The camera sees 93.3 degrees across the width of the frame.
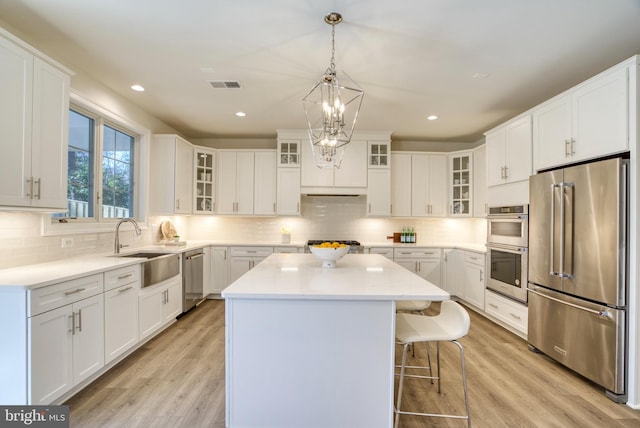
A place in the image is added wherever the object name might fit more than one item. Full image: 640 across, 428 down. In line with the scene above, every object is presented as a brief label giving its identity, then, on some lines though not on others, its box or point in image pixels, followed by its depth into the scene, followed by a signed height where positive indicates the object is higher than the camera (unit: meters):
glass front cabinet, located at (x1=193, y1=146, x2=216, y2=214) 4.70 +0.59
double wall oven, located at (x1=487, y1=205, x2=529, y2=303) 3.06 -0.36
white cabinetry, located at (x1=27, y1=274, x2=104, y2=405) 1.78 -0.79
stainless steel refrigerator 2.11 -0.41
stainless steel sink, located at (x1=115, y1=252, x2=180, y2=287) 2.93 -0.53
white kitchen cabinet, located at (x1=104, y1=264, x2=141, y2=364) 2.39 -0.79
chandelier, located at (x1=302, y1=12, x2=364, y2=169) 1.92 +0.74
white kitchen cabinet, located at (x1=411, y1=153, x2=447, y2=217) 4.87 +0.52
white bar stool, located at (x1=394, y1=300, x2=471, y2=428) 1.75 -0.68
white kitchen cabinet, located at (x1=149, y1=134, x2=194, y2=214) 4.13 +0.60
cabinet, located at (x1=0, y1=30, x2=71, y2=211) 1.91 +0.61
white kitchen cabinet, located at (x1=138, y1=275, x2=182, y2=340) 2.89 -0.94
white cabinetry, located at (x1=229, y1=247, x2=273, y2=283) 4.62 -0.63
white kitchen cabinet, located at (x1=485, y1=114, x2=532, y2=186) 3.07 +0.73
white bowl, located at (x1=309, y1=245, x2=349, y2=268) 2.29 -0.27
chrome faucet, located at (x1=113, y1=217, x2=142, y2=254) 3.08 -0.25
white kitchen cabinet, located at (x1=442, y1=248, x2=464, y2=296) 4.45 -0.80
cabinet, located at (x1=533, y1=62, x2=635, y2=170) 2.14 +0.78
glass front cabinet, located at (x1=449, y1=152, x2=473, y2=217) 4.70 +0.53
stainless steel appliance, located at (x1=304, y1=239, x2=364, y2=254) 4.58 -0.46
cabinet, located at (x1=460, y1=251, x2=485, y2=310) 3.92 -0.83
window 2.90 +0.51
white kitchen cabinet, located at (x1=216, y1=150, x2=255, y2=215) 4.87 +0.54
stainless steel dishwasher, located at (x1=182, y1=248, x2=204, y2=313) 3.79 -0.82
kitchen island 1.70 -0.80
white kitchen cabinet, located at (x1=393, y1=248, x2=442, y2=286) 4.57 -0.65
